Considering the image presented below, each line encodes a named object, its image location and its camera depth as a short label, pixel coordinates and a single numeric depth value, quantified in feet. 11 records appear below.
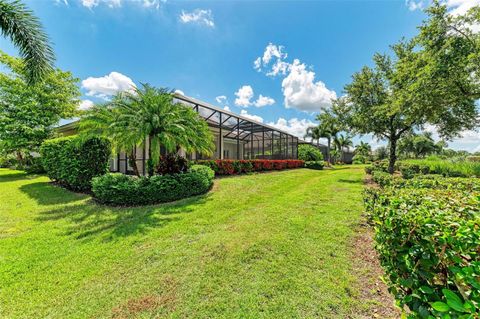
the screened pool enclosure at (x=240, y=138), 44.75
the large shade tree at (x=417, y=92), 25.93
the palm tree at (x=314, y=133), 117.80
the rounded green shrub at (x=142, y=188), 23.20
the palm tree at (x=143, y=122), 24.81
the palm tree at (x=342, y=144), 137.87
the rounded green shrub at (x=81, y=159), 28.43
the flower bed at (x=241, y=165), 41.64
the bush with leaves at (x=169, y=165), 29.01
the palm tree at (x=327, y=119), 52.37
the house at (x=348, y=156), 151.98
